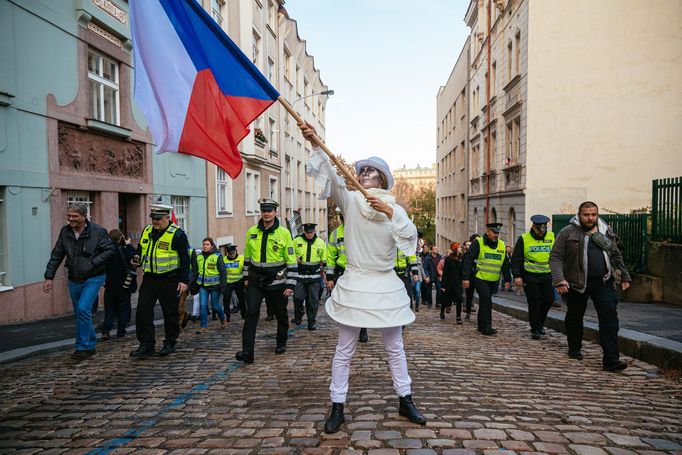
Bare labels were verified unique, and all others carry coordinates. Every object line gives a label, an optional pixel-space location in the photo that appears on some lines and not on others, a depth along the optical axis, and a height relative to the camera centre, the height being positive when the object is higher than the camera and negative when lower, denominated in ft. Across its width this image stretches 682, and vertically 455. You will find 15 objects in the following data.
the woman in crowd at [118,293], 25.70 -4.13
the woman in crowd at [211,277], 28.76 -3.65
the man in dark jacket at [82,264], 20.15 -2.01
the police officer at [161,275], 20.56 -2.51
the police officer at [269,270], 20.24 -2.29
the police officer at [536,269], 24.82 -2.82
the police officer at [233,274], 31.07 -3.74
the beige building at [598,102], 57.62 +12.86
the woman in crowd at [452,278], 34.47 -4.46
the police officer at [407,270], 26.99 -3.26
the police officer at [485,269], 26.58 -2.99
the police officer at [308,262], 29.17 -2.86
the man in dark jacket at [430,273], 44.73 -5.43
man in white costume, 12.08 -1.66
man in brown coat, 18.37 -2.31
